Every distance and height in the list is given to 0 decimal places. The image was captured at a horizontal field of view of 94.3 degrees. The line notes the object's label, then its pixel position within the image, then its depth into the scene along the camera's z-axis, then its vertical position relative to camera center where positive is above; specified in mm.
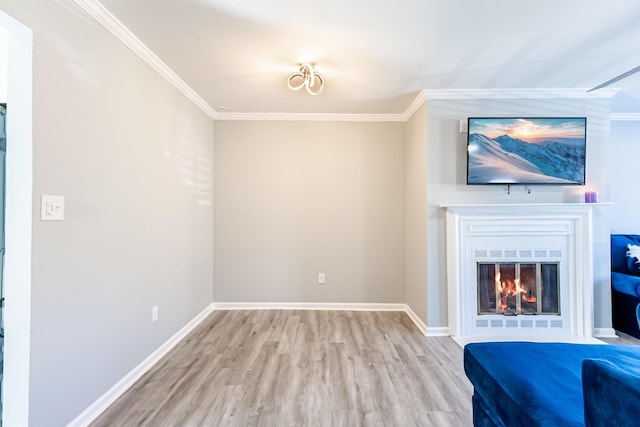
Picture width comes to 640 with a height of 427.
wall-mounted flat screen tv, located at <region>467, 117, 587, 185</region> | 2988 +722
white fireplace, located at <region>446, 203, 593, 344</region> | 2957 -510
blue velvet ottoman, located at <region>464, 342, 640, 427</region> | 686 -627
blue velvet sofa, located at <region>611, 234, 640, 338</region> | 2920 -645
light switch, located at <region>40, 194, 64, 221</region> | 1472 +55
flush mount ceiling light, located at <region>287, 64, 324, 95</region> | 2504 +1280
